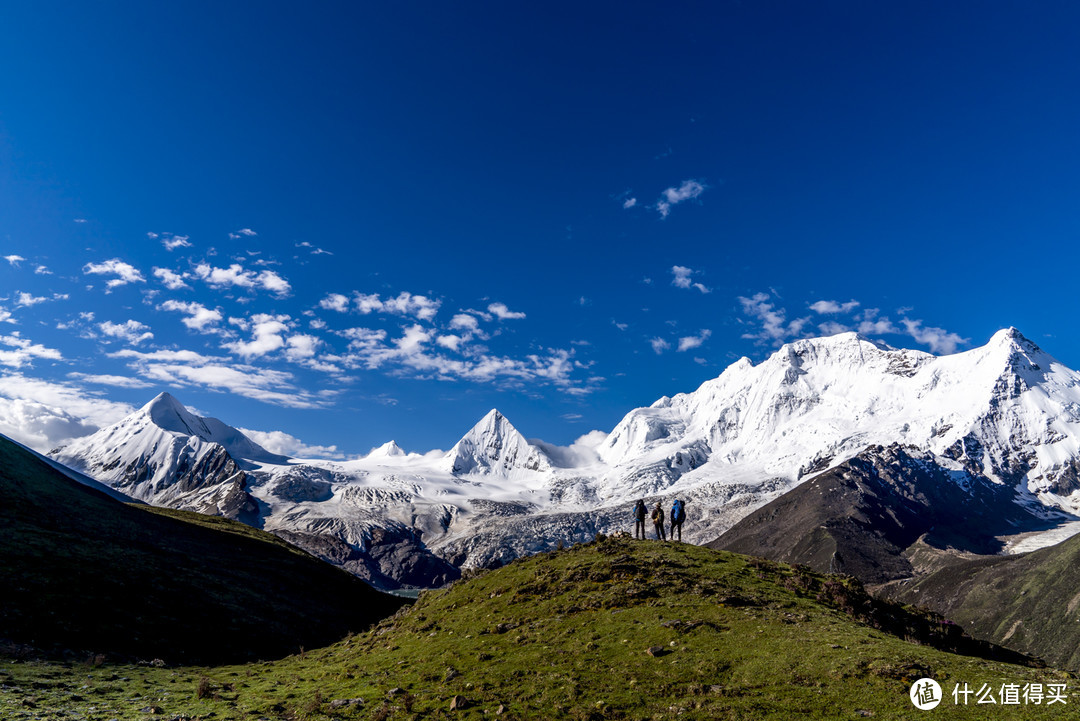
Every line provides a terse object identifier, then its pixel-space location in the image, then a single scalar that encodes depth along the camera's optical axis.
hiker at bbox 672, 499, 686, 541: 48.65
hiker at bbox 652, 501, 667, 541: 50.93
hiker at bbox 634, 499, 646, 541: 52.86
